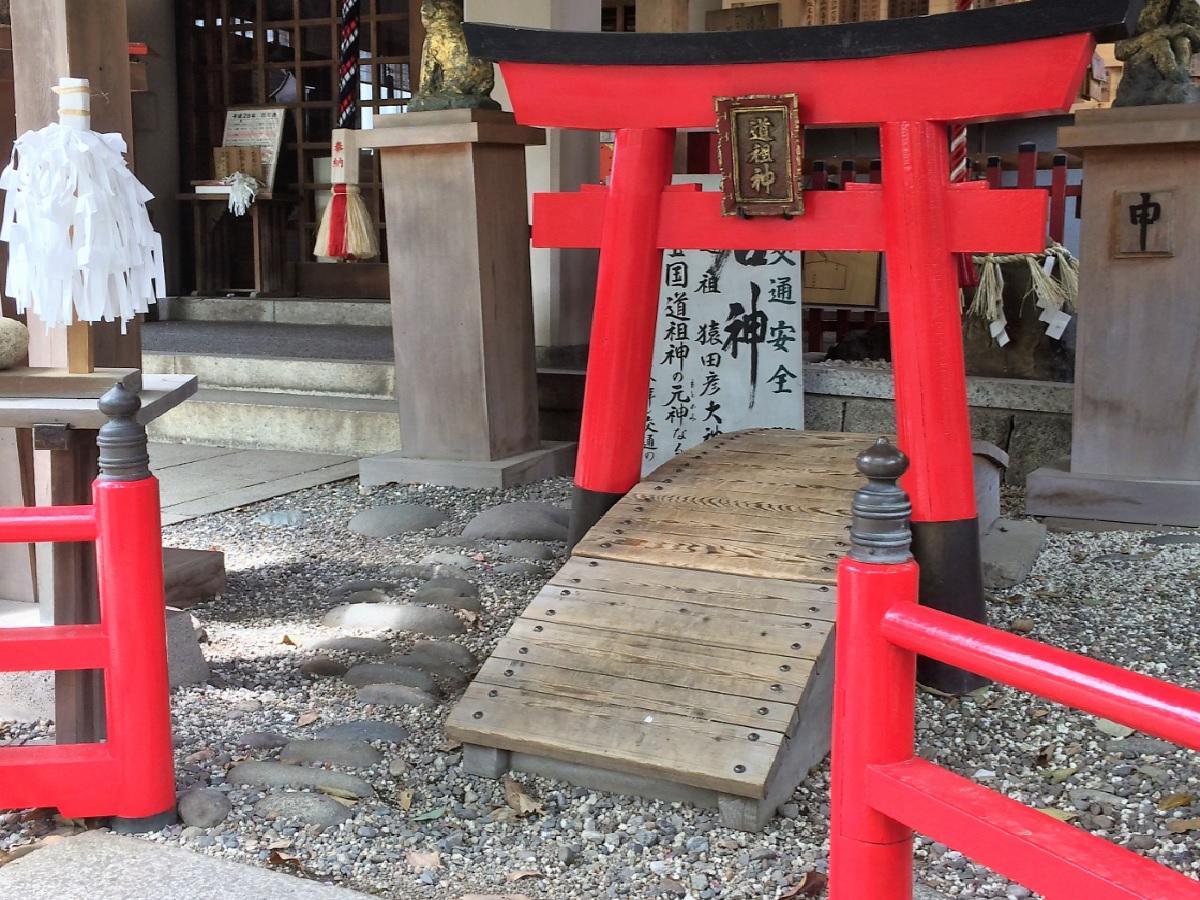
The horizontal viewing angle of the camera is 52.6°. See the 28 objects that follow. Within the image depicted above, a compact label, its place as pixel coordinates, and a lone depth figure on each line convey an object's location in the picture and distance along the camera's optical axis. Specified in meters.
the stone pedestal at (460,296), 5.73
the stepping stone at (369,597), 4.32
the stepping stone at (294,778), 2.88
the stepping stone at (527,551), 4.80
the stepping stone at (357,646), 3.81
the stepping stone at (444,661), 3.64
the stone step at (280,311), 9.22
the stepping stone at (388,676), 3.54
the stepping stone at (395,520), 5.25
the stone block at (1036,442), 5.75
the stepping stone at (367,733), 3.17
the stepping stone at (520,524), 5.07
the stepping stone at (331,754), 3.02
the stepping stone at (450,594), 4.23
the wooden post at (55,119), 2.79
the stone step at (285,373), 7.14
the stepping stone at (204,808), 2.68
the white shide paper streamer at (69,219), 2.87
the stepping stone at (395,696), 3.41
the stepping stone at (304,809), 2.71
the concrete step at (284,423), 6.77
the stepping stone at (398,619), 4.02
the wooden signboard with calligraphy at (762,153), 3.49
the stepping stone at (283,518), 5.39
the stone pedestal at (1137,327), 4.81
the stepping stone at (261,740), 3.10
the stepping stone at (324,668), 3.64
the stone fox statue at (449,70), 5.79
